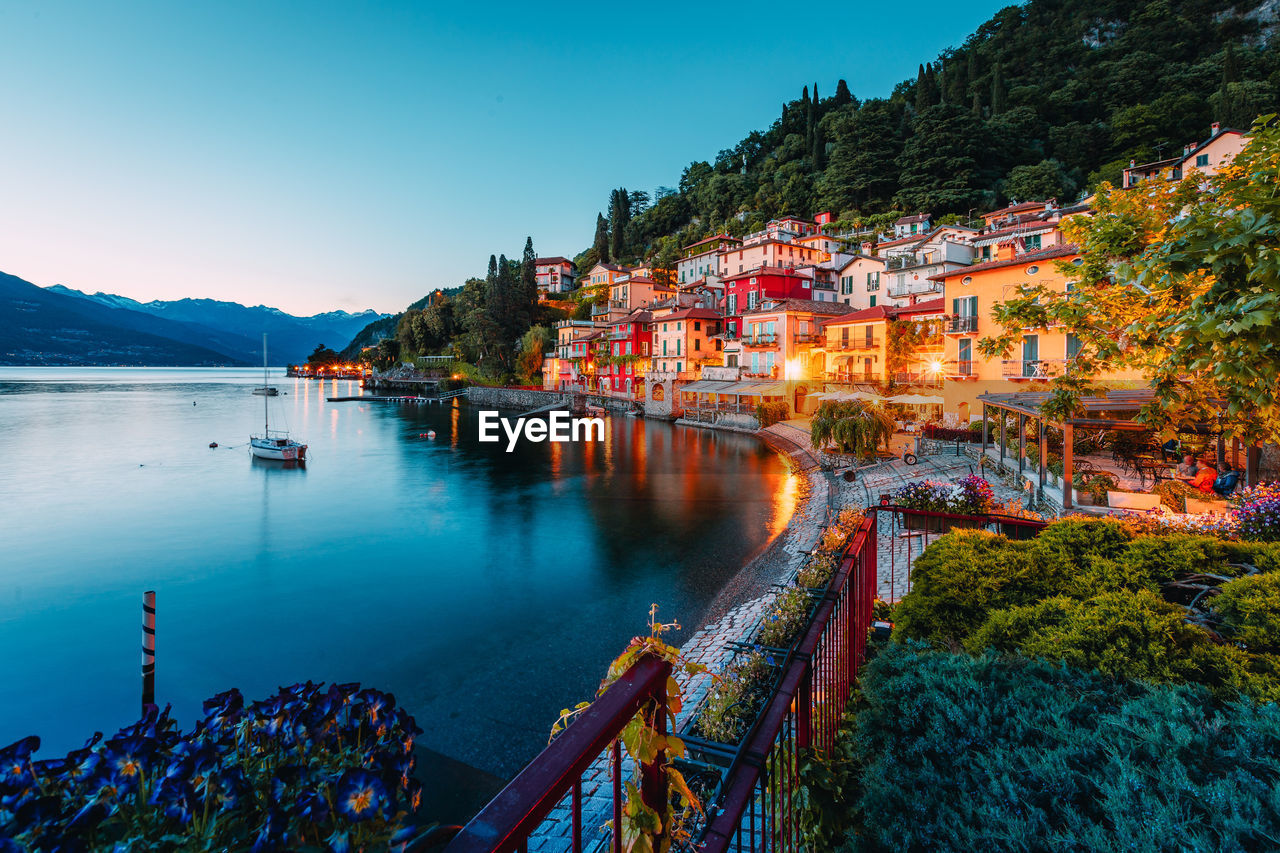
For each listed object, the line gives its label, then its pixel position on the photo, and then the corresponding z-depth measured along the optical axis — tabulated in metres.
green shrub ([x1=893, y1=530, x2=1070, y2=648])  3.95
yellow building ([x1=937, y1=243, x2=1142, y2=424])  24.11
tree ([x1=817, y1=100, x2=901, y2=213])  66.75
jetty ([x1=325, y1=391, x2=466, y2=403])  81.88
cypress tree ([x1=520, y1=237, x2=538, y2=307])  77.00
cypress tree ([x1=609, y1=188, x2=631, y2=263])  93.25
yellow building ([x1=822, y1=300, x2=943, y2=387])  33.31
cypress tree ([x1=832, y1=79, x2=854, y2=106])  91.19
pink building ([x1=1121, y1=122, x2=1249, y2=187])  36.06
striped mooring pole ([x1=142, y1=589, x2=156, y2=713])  10.55
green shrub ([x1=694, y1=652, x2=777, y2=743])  6.03
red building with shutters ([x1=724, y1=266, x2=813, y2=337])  47.84
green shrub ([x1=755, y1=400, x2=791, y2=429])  40.94
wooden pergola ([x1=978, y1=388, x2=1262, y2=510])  10.98
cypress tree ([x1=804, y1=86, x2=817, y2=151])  85.01
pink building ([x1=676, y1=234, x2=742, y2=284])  65.38
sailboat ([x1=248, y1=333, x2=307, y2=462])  36.22
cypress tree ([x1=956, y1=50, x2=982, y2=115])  73.56
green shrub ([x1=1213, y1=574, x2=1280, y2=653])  2.87
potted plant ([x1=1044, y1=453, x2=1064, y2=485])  13.23
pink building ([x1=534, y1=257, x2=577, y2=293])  93.62
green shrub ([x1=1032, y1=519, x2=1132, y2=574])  4.38
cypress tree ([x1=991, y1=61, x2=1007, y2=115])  68.56
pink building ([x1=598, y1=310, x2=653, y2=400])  58.62
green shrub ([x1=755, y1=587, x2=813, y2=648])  7.52
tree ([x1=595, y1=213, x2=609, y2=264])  93.62
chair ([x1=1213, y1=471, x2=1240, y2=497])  11.32
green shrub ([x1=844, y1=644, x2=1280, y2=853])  1.49
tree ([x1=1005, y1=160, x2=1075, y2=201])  55.31
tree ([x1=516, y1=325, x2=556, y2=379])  74.38
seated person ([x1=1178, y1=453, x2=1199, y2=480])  13.33
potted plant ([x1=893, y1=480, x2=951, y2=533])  10.81
